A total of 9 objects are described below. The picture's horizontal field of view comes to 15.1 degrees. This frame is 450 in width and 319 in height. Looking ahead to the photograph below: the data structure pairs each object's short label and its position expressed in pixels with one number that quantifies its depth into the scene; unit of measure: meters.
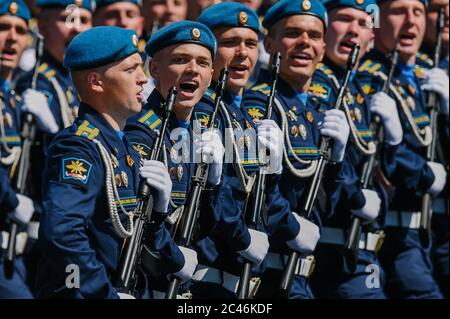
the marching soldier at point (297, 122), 12.80
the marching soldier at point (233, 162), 11.91
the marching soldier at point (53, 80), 13.76
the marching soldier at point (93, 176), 10.02
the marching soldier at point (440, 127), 15.55
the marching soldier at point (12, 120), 13.10
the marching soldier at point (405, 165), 14.77
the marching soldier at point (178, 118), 11.24
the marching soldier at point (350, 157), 13.77
